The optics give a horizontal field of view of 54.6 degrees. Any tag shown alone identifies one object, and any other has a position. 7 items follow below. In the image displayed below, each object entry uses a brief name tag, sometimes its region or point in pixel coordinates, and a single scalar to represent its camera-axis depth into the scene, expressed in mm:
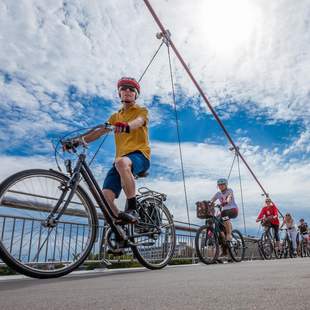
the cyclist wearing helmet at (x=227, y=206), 5939
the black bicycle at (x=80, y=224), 2287
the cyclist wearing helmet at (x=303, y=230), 12539
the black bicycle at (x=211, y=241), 5452
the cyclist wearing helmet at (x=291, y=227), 11043
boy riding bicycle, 2866
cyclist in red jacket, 8946
